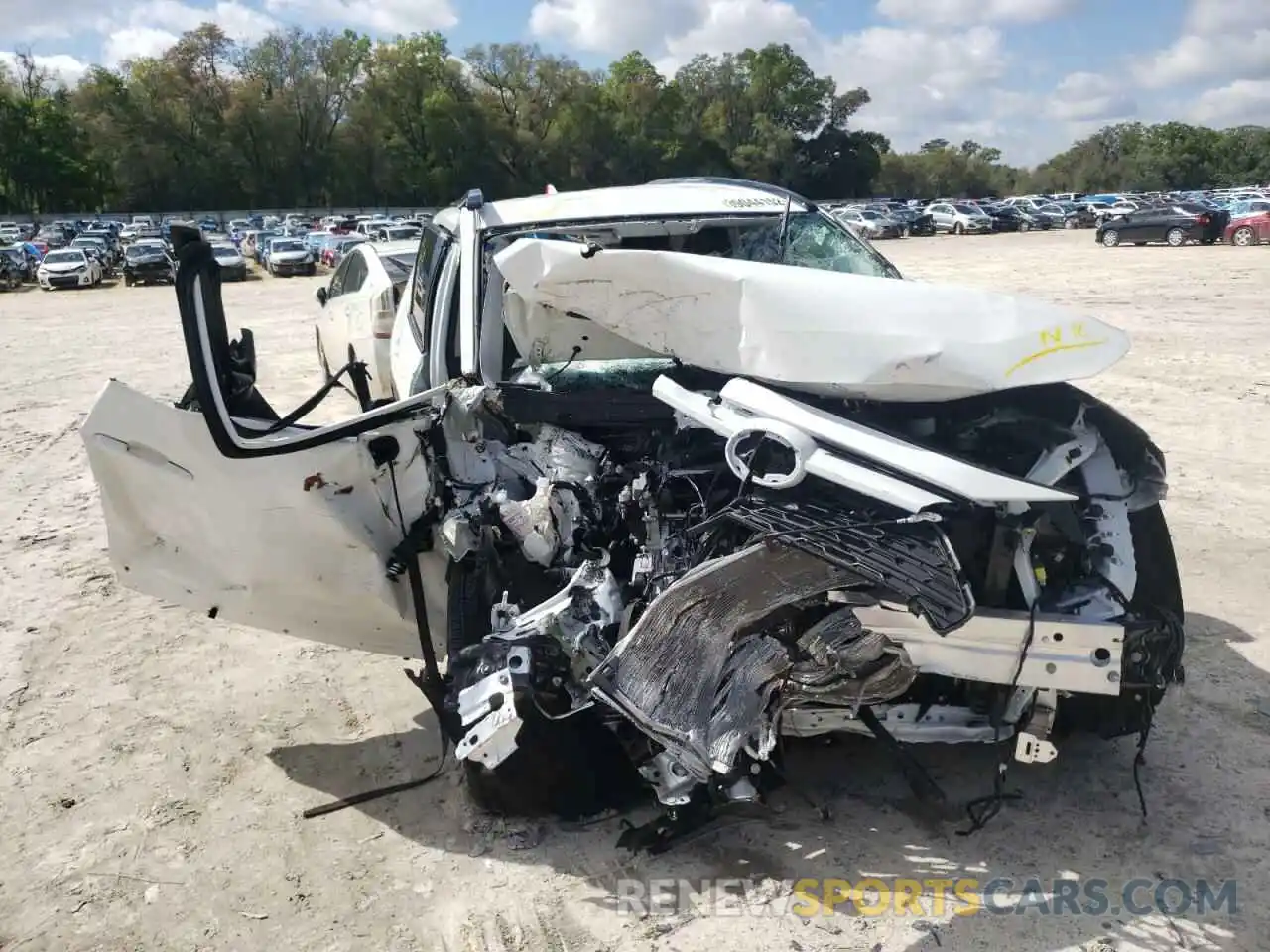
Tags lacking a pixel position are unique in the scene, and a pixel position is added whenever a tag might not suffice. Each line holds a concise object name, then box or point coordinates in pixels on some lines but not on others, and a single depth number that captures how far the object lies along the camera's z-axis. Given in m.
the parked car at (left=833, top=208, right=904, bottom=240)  43.50
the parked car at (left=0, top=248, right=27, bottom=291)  28.31
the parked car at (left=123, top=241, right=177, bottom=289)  28.09
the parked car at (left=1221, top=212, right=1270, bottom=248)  28.95
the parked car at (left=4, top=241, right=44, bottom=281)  29.36
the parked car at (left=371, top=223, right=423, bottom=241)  29.91
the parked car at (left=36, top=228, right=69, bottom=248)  37.68
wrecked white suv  2.66
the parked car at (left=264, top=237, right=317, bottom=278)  30.03
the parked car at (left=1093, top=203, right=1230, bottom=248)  30.16
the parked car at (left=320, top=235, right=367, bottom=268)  31.22
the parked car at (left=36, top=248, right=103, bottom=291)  27.06
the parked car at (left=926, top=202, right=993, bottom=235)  44.19
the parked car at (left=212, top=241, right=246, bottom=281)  28.00
